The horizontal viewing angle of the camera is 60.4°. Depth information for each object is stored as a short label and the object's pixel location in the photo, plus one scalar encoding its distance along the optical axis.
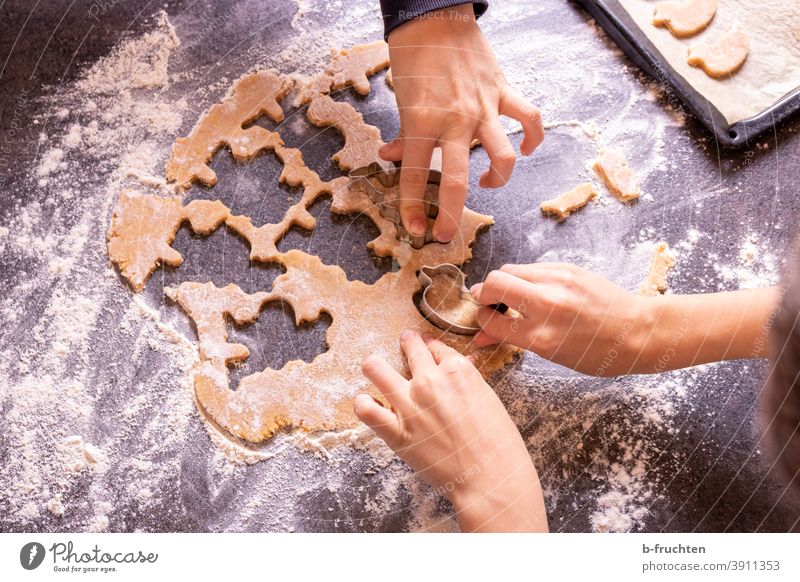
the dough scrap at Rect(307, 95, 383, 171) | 0.94
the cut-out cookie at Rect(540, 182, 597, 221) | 0.92
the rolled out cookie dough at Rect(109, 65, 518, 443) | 0.81
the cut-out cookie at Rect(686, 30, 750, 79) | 0.99
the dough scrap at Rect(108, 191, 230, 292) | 0.87
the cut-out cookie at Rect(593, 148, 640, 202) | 0.93
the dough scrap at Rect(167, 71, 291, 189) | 0.93
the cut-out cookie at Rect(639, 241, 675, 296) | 0.88
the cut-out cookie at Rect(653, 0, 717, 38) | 1.01
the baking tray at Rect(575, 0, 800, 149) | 0.96
